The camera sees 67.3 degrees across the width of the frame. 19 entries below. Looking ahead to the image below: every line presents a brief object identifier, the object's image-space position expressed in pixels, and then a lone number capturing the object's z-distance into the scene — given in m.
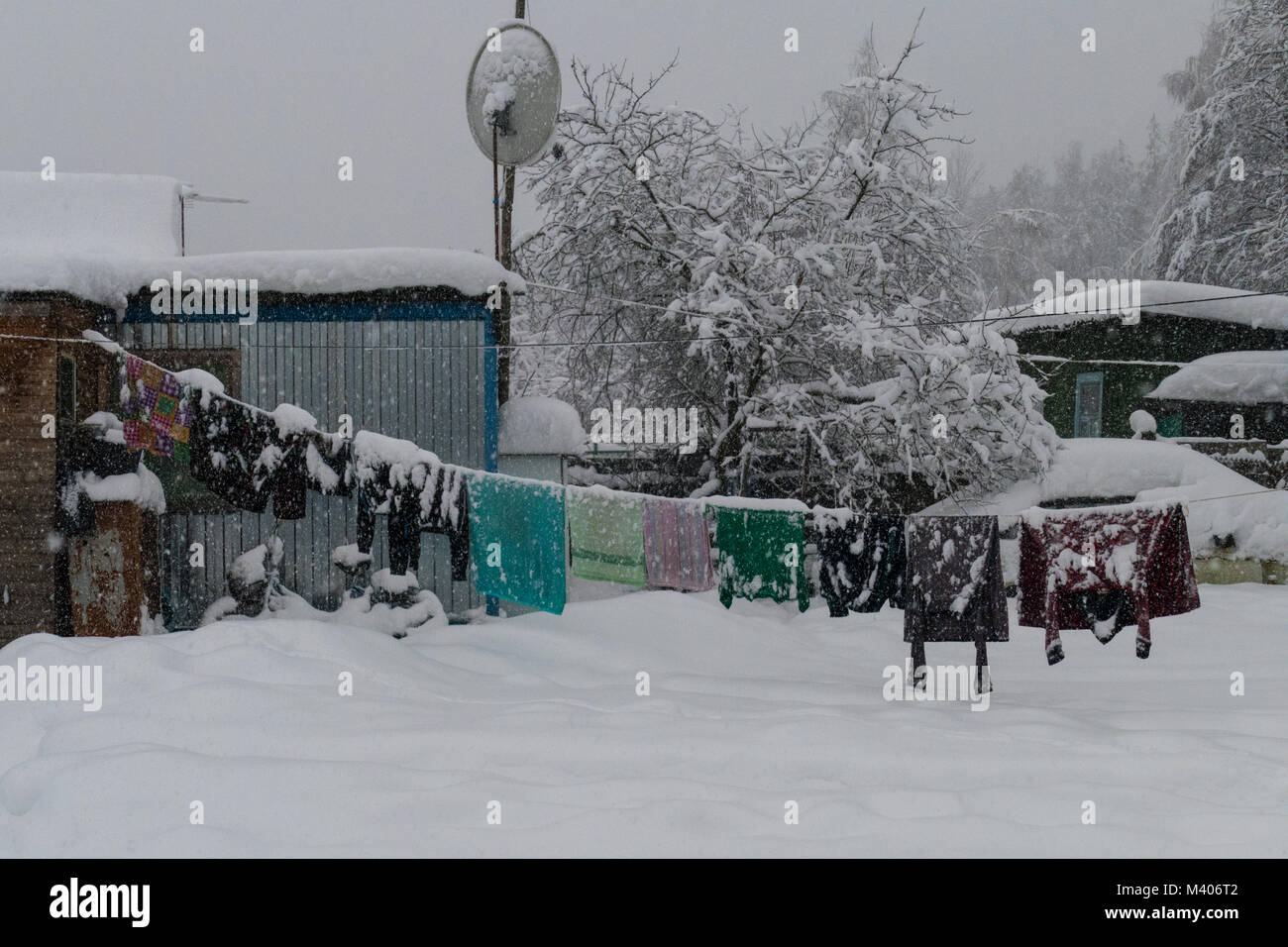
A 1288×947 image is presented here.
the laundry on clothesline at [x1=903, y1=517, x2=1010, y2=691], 7.78
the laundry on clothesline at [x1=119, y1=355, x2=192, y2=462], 7.58
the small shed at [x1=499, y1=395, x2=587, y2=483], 10.87
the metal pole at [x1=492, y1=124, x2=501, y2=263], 11.58
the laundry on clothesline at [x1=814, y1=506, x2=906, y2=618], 8.16
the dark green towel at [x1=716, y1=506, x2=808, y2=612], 8.70
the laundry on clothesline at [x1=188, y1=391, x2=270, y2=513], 8.02
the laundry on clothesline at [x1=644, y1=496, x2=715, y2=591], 8.96
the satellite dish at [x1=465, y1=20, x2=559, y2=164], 10.81
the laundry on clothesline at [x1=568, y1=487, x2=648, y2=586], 8.85
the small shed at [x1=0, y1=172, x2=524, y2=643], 9.95
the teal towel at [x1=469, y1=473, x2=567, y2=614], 8.43
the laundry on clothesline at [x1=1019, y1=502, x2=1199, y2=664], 7.29
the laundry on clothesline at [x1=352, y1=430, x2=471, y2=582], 8.20
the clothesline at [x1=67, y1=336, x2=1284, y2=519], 8.02
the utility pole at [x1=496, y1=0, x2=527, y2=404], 11.81
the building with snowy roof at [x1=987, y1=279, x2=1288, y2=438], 17.16
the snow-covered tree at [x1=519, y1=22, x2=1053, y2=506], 12.45
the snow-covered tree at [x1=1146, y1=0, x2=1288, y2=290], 20.27
